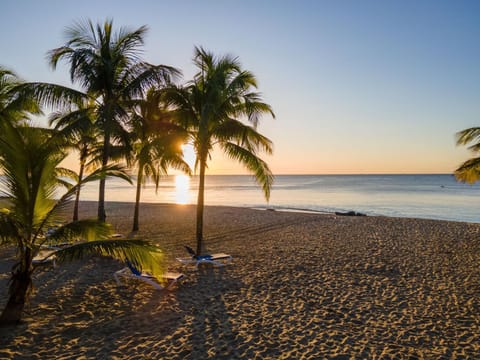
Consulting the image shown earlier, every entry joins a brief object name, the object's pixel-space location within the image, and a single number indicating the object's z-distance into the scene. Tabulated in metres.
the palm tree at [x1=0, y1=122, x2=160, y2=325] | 4.61
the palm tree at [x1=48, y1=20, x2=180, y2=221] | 11.12
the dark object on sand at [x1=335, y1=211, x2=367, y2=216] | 24.90
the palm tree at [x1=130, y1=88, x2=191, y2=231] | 9.26
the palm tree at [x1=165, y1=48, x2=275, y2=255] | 9.22
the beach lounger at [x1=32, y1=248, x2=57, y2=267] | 8.24
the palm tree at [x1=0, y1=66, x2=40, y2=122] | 9.88
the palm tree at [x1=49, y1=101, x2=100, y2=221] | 9.77
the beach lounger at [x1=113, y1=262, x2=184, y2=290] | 6.96
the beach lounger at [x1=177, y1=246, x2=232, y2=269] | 8.85
